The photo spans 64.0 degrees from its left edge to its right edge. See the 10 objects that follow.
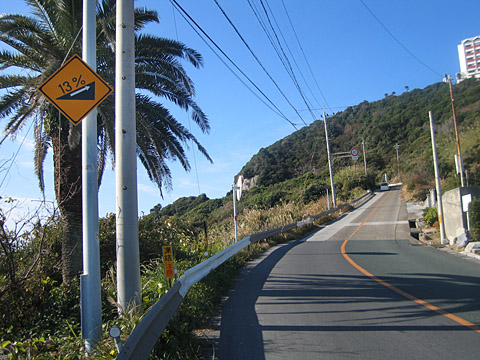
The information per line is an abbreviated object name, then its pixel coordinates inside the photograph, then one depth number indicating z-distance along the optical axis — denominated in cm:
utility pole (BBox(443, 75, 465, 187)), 1858
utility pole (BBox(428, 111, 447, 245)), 1672
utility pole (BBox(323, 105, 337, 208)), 3674
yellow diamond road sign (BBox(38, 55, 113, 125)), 475
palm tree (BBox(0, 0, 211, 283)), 784
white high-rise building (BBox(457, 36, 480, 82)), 17512
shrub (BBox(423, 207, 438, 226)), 2239
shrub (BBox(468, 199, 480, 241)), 1407
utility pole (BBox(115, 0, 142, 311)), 529
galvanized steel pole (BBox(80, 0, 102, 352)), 444
